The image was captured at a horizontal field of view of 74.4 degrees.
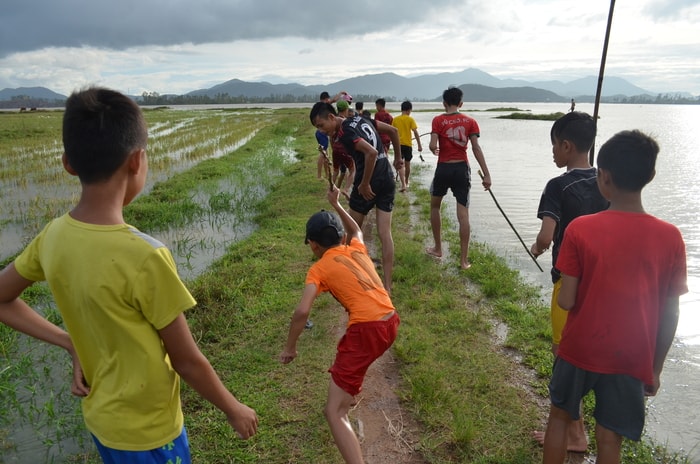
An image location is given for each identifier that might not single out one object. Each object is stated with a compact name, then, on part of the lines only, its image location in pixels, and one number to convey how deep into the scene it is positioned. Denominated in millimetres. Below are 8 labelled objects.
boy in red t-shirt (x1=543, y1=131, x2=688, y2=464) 1991
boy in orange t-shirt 2494
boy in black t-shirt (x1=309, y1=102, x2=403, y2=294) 4453
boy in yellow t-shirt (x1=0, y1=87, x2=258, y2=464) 1331
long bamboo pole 3779
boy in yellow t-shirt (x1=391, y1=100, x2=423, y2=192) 9562
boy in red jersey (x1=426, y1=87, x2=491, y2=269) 5465
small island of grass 43184
